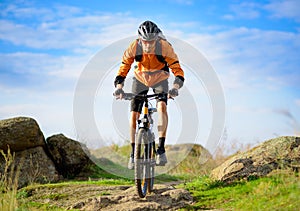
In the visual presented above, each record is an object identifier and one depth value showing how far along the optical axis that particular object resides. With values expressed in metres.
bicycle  6.86
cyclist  7.14
